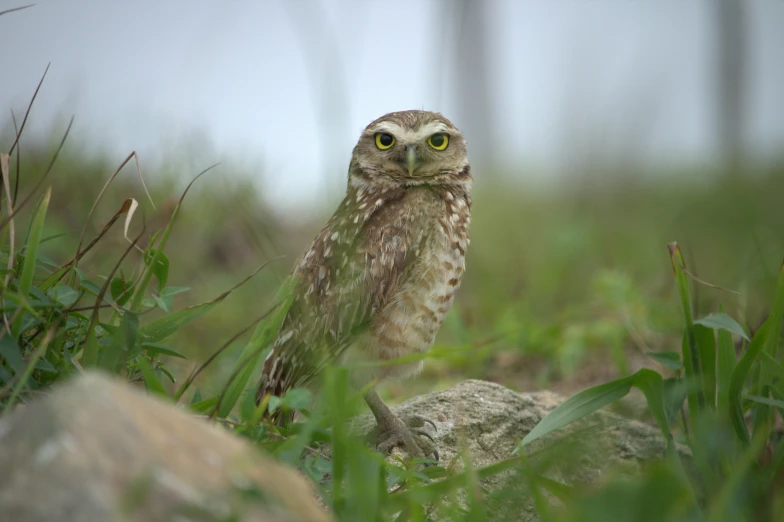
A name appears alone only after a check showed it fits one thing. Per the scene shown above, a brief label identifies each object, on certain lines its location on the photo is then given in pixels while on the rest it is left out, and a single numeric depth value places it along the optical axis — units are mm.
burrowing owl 5309
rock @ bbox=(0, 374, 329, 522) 2361
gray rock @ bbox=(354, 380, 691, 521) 4711
